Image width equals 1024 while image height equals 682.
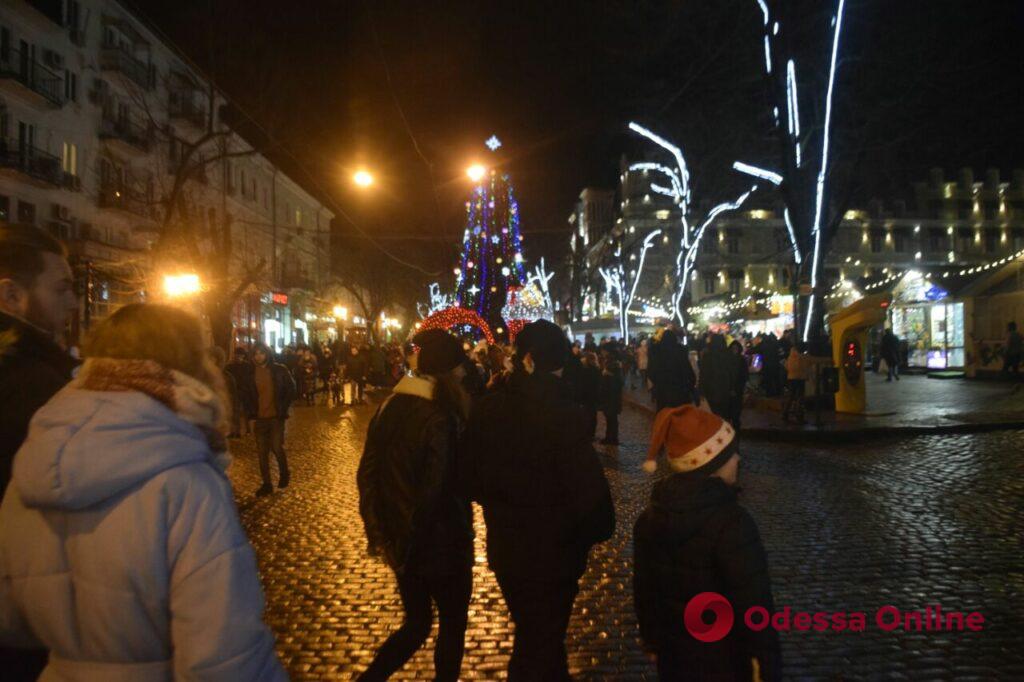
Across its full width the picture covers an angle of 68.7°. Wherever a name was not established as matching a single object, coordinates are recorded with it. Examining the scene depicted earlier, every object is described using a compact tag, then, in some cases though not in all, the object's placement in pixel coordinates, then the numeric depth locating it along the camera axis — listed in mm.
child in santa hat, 2496
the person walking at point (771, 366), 18500
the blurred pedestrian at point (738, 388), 11047
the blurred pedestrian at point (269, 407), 8859
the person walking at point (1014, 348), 20672
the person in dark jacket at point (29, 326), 2264
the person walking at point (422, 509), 3283
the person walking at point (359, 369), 23141
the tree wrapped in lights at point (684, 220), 24503
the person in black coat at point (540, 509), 2939
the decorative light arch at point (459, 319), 24234
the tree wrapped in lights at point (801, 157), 15797
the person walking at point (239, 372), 11383
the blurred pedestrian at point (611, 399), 12383
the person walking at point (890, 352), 25156
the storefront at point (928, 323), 26766
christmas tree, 31328
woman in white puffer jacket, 1616
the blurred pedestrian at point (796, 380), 13969
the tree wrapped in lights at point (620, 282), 40169
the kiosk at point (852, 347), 14309
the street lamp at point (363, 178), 16145
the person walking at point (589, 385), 11156
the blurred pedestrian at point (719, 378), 10914
